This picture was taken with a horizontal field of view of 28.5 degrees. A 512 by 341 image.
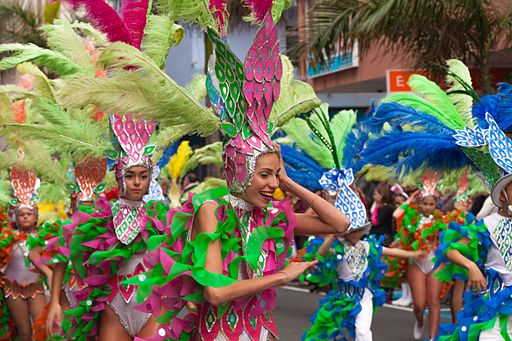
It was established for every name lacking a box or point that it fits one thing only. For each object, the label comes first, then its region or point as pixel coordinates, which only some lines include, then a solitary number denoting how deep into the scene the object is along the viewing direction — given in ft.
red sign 49.01
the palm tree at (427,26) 43.42
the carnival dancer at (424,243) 34.60
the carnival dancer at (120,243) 21.25
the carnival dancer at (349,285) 27.68
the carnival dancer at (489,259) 19.42
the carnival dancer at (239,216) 15.28
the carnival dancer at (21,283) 31.32
